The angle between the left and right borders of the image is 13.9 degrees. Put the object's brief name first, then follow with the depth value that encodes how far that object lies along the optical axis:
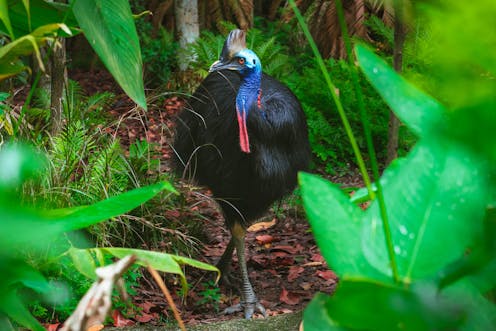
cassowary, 9.67
